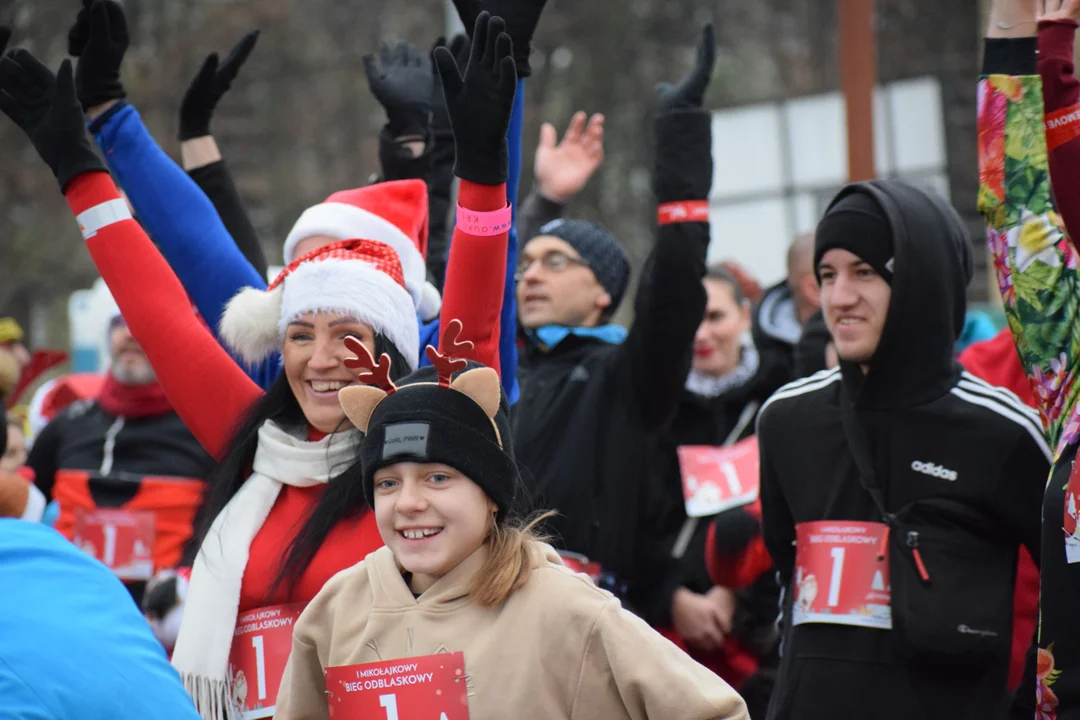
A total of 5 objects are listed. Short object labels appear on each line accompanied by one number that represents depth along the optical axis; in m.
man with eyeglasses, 9.37
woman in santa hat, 6.83
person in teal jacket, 5.05
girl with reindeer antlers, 5.83
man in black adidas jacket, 7.45
